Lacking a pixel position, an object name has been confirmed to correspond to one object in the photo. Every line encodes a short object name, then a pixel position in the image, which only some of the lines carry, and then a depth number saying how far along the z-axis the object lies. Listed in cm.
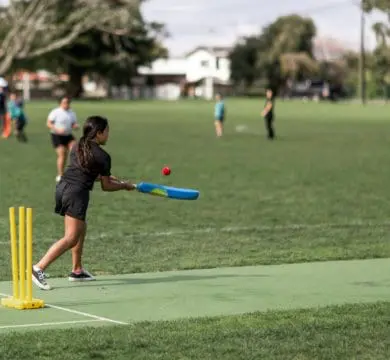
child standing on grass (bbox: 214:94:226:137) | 4459
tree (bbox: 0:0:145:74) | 8706
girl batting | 1141
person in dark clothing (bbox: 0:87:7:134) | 4218
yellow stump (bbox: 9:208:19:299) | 999
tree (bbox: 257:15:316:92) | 14612
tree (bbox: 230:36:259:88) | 14650
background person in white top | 2409
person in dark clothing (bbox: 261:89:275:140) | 4334
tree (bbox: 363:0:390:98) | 11888
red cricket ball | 1082
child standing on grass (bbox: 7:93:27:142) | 4019
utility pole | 11456
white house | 10443
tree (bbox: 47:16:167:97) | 11538
